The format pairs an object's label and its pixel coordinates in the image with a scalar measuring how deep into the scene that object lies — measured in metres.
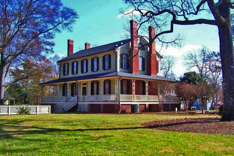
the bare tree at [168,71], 53.25
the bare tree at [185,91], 28.83
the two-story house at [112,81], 26.20
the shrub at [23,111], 20.92
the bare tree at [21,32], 24.44
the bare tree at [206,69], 44.03
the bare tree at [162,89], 28.20
